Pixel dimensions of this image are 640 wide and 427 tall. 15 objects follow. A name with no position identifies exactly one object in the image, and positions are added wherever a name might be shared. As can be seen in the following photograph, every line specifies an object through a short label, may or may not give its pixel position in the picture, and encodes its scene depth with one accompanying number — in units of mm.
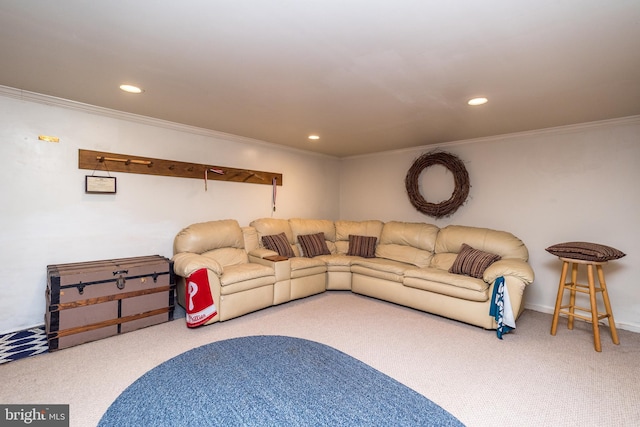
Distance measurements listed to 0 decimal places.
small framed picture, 3289
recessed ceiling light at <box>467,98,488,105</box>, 2843
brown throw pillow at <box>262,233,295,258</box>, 4496
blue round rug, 1849
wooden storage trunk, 2682
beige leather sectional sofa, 3330
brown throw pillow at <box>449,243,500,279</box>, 3582
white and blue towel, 3053
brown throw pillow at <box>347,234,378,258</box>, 4922
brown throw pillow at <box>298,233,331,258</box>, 4836
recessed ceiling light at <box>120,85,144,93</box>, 2688
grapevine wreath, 4547
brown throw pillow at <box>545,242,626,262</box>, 2941
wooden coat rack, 3338
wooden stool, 2895
